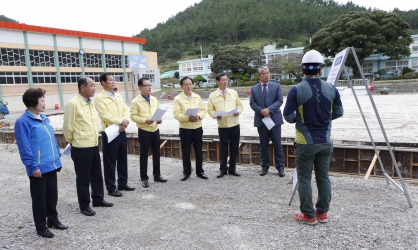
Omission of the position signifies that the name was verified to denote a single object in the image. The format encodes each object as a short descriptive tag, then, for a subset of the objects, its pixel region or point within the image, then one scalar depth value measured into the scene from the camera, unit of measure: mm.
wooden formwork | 5625
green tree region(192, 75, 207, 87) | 49491
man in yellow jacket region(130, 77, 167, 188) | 5352
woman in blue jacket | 3367
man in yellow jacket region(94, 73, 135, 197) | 4777
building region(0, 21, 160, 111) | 31344
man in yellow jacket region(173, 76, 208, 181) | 5520
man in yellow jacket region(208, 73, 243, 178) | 5672
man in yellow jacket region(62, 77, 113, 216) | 4074
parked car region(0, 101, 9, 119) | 21042
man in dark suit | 5582
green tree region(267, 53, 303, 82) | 39734
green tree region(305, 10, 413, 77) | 34469
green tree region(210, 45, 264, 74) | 47344
